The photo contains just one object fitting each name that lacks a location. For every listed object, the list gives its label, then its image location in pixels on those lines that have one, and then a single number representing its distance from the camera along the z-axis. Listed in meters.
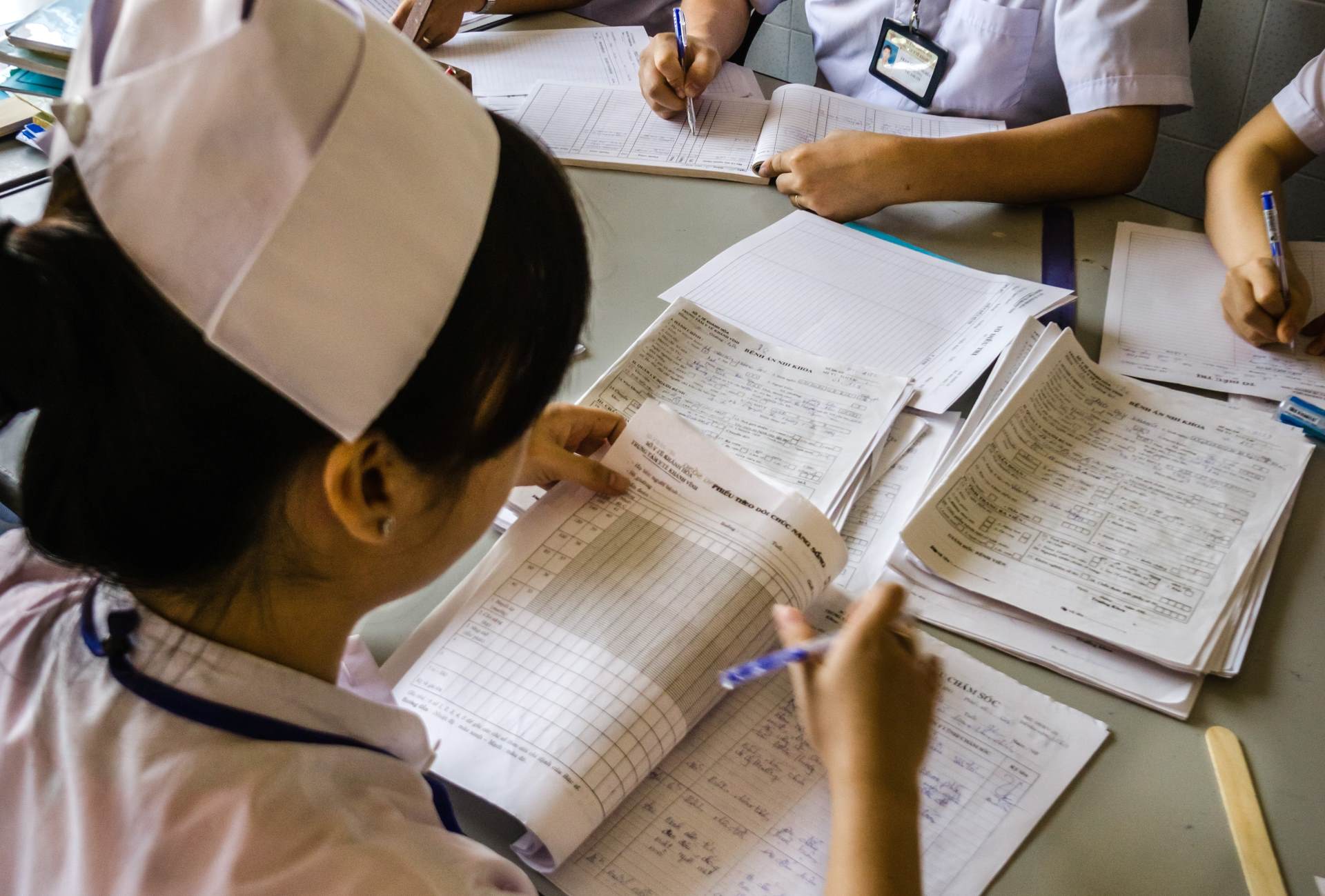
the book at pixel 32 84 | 1.40
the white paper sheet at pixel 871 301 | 1.01
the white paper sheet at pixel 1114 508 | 0.76
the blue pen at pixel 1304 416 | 0.91
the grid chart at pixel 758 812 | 0.61
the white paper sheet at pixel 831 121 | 1.35
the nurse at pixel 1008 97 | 1.22
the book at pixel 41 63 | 1.38
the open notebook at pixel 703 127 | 1.33
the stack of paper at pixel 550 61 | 1.50
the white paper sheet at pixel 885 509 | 0.81
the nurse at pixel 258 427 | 0.42
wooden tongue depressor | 0.60
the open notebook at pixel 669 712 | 0.62
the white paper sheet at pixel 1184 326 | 0.99
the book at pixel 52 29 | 1.36
